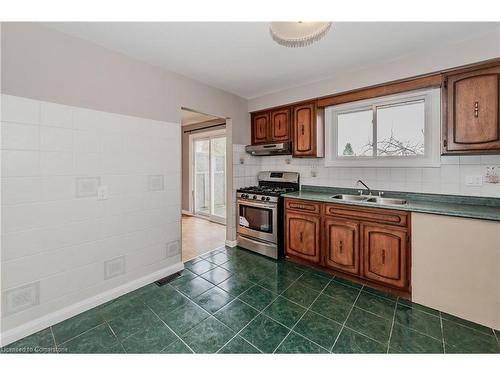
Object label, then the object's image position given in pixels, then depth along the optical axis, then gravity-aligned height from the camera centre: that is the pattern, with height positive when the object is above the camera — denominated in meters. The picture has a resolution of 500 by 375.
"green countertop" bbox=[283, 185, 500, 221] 1.78 -0.21
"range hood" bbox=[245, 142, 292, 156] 3.22 +0.54
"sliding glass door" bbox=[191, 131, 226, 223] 5.18 +0.30
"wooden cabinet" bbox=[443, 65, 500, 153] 1.86 +0.63
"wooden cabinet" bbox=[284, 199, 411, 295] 2.10 -0.63
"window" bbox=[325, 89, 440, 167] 2.41 +0.64
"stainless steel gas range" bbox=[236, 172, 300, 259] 3.01 -0.42
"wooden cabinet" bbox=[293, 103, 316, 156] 3.02 +0.76
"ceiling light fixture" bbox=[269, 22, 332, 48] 1.20 +0.86
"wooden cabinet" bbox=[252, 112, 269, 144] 3.53 +0.93
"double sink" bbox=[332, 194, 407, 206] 2.52 -0.19
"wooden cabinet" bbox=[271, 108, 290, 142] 3.28 +0.90
